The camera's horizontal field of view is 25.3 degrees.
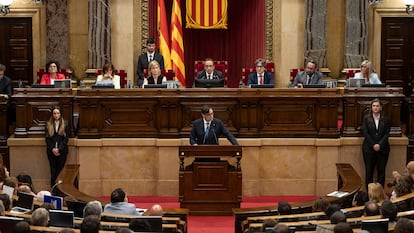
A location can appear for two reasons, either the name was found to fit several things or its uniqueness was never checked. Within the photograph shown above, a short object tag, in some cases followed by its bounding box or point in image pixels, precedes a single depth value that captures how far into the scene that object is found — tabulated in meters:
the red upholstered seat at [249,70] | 17.84
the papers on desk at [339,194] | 11.81
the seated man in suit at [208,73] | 16.02
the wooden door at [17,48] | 19.19
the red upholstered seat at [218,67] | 18.30
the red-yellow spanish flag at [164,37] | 18.14
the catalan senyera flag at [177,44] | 18.20
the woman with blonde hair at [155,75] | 15.42
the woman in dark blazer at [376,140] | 14.43
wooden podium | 13.05
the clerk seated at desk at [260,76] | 16.31
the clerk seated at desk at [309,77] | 15.92
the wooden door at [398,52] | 19.36
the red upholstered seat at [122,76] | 17.52
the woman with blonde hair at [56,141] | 14.44
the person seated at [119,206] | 10.90
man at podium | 13.66
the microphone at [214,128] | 13.68
